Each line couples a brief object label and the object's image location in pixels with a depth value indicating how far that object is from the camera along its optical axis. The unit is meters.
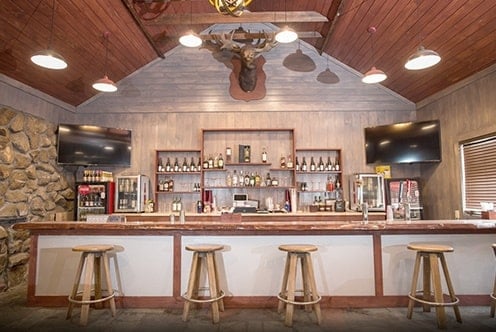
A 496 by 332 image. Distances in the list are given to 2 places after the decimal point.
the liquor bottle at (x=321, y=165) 5.49
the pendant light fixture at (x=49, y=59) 3.07
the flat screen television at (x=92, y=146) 5.09
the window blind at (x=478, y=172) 4.00
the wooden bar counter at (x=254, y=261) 3.25
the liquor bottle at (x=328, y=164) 5.51
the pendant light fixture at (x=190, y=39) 3.82
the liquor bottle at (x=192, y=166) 5.47
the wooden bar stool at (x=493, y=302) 2.93
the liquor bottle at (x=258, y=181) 5.43
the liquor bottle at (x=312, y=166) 5.47
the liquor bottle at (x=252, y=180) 5.43
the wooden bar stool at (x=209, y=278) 2.87
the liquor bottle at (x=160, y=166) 5.52
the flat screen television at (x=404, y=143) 4.95
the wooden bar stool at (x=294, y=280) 2.78
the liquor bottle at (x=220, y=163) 5.41
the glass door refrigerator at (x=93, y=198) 5.16
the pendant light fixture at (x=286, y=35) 3.79
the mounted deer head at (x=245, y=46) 4.90
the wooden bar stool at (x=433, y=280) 2.73
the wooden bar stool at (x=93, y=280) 2.83
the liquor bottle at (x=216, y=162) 5.43
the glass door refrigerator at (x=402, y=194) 5.15
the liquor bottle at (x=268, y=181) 5.44
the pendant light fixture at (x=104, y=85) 3.98
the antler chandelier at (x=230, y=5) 2.68
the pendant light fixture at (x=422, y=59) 3.12
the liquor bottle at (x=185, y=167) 5.46
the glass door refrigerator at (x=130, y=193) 5.24
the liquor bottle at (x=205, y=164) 5.43
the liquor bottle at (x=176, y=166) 5.47
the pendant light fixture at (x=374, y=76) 3.84
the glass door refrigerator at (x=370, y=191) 5.22
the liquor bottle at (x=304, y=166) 5.47
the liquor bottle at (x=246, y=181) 5.44
